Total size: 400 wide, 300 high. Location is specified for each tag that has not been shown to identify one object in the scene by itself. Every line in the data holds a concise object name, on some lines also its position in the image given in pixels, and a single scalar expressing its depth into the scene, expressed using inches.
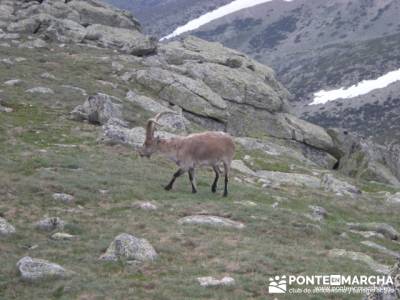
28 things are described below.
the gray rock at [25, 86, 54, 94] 2134.6
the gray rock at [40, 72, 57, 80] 2406.0
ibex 1140.5
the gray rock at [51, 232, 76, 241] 827.4
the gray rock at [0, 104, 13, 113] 1819.6
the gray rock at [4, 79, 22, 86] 2186.3
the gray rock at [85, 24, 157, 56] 3383.4
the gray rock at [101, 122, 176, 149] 1592.0
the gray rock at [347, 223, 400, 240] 1154.7
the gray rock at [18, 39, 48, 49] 2968.5
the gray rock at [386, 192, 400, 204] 1737.0
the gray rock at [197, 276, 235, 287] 687.7
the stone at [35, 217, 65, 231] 861.8
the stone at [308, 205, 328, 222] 1222.1
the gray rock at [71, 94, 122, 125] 1868.8
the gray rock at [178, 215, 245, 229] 941.2
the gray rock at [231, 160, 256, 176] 1733.5
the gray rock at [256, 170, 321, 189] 1740.7
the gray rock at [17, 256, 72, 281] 679.7
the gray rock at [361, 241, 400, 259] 966.4
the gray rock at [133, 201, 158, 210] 1009.9
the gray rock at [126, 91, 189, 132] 2023.9
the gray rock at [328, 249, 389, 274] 837.4
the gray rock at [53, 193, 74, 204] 1011.3
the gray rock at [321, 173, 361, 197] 1751.2
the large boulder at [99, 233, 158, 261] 758.5
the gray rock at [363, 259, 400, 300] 497.0
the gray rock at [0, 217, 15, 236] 816.3
